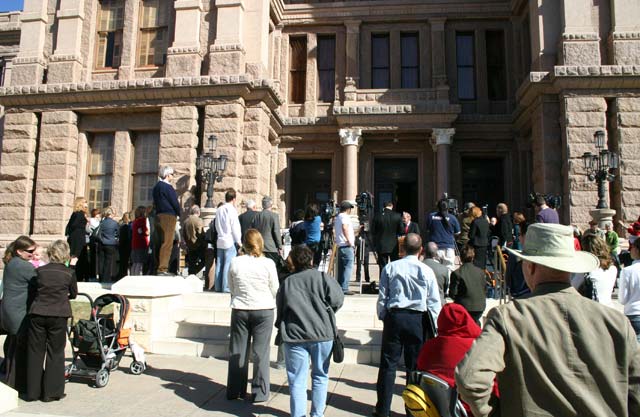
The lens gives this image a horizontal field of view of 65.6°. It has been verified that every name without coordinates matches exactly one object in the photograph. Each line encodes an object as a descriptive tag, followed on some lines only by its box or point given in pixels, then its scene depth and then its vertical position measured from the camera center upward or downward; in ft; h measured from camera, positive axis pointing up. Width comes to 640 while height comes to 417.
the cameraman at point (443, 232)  31.14 +1.19
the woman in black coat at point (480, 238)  31.63 +0.86
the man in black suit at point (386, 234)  31.01 +1.03
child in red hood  11.16 -2.12
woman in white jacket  18.22 -2.54
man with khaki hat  6.86 -1.52
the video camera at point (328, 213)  37.06 +2.71
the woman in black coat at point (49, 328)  18.24 -3.12
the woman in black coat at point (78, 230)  33.42 +1.05
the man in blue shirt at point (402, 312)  16.14 -2.06
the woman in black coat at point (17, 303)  18.95 -2.28
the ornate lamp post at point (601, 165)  40.73 +7.44
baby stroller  20.18 -4.07
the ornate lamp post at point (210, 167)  44.68 +7.39
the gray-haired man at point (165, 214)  29.76 +2.00
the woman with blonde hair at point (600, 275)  17.79 -0.81
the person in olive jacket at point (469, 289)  20.67 -1.56
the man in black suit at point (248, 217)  30.60 +1.93
